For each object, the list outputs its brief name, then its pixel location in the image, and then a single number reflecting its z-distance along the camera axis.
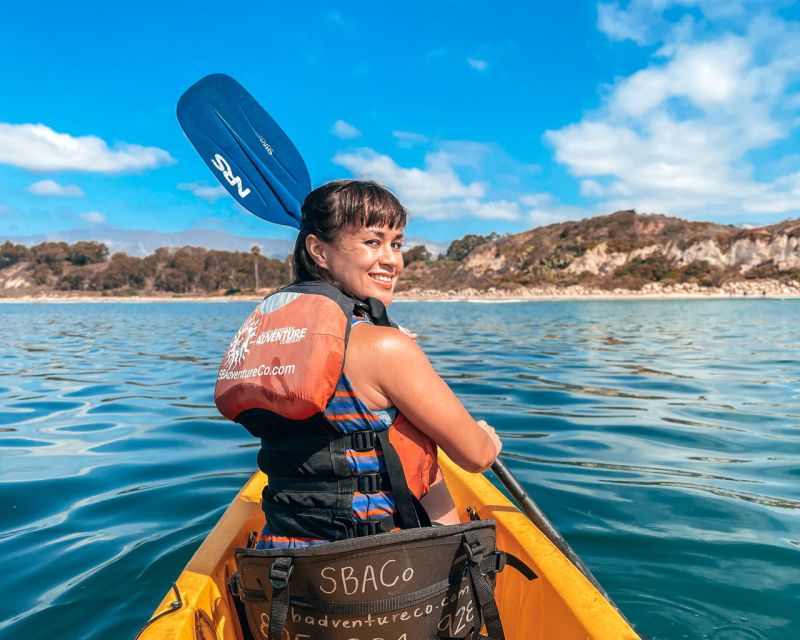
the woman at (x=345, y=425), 1.61
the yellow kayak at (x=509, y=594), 1.71
